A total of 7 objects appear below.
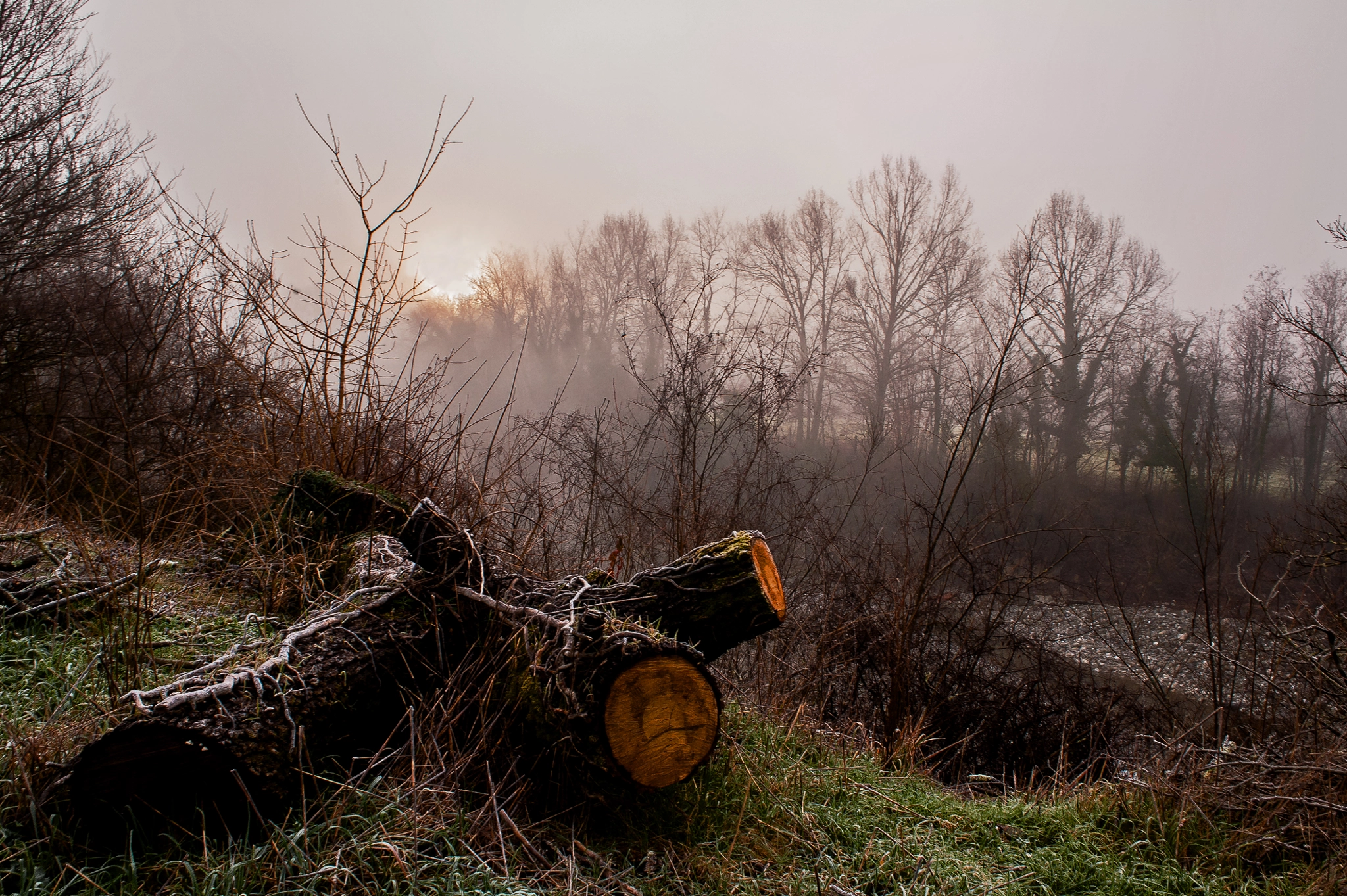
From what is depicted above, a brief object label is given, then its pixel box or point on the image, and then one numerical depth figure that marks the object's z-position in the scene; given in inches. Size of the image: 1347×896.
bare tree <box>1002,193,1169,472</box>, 932.0
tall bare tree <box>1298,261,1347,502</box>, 597.3
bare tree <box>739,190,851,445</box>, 1211.2
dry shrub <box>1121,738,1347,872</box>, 93.6
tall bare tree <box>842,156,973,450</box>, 1160.8
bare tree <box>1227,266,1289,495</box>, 783.7
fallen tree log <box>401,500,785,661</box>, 95.7
